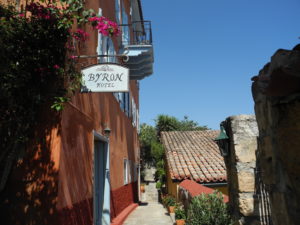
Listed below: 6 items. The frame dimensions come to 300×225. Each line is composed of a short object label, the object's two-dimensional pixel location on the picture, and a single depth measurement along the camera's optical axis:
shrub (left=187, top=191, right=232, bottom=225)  4.91
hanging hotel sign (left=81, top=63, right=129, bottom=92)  4.38
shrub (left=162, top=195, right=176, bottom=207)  11.84
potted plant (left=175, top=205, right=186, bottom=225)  7.98
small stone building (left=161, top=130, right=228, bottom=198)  10.22
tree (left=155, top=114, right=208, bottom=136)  30.12
